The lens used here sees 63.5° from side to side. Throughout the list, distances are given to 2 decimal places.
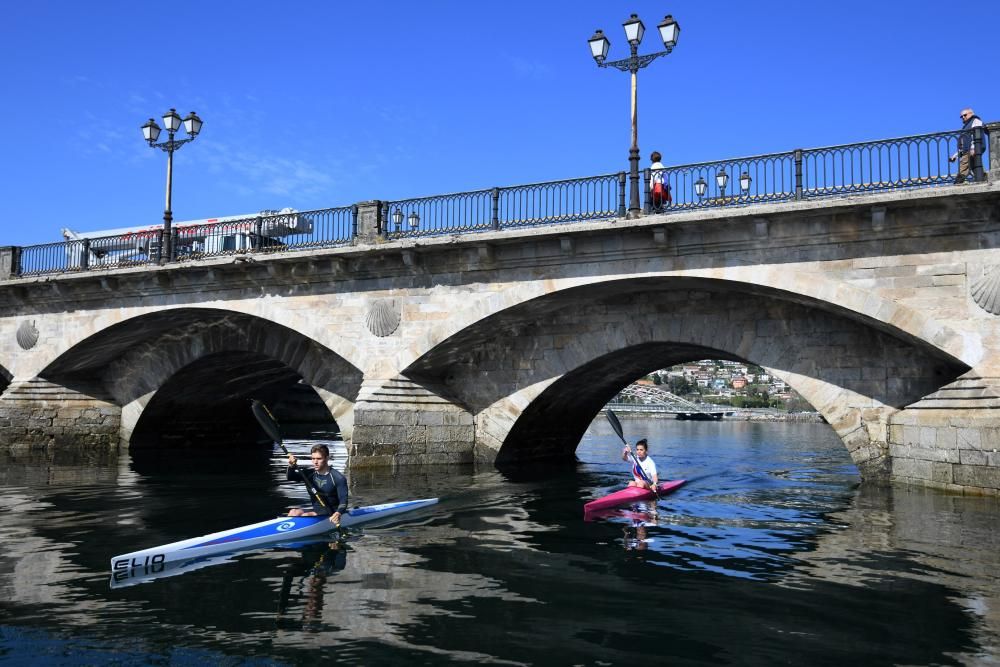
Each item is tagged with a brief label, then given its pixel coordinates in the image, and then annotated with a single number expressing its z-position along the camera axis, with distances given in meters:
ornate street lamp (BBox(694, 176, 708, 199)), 14.02
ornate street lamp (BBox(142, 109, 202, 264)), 19.34
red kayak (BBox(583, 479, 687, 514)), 11.55
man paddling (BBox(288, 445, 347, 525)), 9.77
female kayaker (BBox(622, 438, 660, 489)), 13.09
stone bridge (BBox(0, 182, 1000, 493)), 12.06
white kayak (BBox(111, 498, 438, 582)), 7.43
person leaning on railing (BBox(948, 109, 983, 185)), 11.95
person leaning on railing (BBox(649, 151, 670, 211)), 14.24
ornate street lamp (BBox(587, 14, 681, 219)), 14.27
